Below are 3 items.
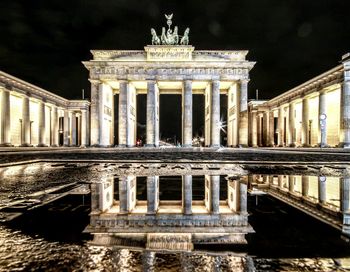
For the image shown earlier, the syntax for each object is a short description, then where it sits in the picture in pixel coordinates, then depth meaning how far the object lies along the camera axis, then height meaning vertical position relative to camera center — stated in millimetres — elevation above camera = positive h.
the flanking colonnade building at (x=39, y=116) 40594 +3775
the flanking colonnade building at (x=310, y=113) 34125 +3913
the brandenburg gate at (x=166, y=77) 45719 +9227
